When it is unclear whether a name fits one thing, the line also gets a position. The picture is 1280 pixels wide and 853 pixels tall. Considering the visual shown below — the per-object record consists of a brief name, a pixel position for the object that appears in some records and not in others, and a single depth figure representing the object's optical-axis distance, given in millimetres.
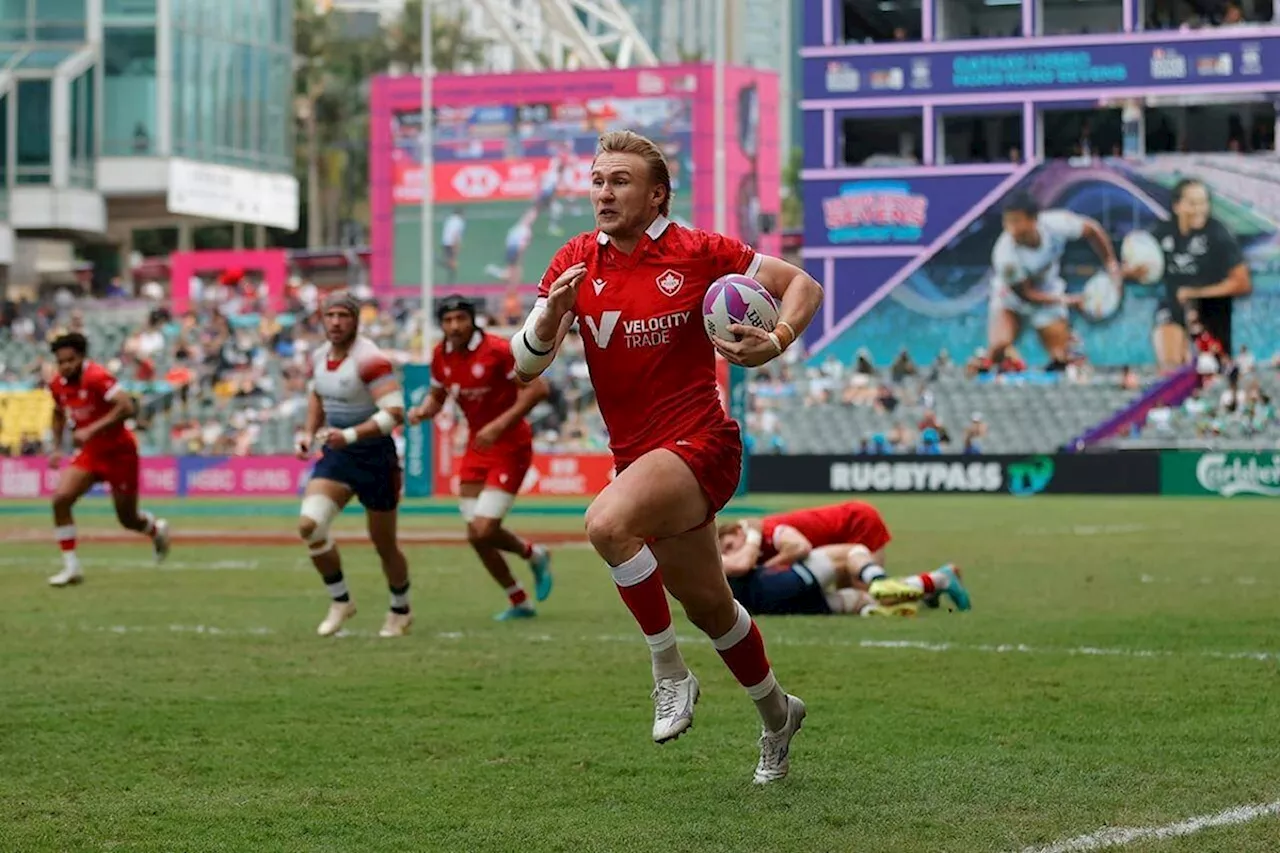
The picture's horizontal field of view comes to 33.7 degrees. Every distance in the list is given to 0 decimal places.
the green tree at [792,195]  126312
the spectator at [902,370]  45500
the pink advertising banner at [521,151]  61625
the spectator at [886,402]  44719
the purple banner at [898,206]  53531
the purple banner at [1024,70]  51875
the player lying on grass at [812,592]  14633
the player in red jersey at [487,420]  14578
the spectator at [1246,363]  44219
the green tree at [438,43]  91062
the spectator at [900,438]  43656
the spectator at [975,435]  42812
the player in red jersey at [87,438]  18328
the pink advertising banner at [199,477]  42375
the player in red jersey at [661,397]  7508
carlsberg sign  36406
